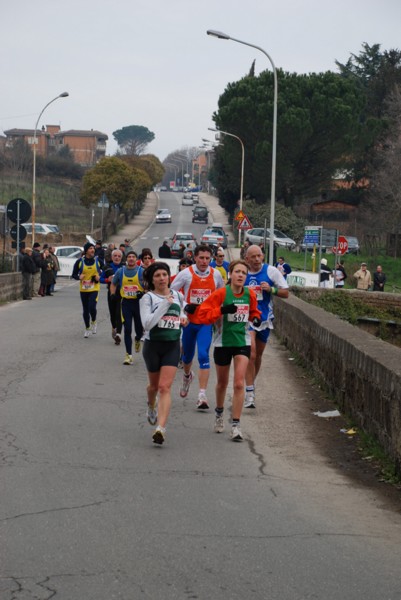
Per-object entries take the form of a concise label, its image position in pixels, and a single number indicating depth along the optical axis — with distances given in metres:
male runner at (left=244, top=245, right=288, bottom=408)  11.54
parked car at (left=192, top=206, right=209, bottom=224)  100.31
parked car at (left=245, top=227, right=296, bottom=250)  62.56
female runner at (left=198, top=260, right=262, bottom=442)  9.66
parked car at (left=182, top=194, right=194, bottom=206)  131.62
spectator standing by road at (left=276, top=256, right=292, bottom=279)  19.38
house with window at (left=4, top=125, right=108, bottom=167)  181.38
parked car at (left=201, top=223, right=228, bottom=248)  62.13
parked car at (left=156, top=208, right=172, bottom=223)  100.69
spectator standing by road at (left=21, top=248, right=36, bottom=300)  31.25
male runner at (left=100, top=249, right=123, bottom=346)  17.22
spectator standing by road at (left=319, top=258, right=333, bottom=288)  35.62
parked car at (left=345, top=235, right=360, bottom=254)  64.50
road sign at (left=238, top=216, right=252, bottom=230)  48.19
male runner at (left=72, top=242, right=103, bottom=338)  18.81
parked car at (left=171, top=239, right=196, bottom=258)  50.60
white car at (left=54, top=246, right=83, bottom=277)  45.53
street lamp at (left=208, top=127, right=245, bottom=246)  66.59
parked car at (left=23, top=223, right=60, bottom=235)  65.86
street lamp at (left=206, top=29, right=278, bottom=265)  32.78
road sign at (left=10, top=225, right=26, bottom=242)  33.25
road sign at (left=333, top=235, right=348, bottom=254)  41.06
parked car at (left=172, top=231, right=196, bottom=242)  55.81
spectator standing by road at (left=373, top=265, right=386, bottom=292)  36.62
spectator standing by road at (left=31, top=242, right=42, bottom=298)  32.66
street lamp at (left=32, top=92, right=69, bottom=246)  46.29
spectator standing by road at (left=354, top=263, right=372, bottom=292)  35.47
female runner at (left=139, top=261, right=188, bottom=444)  9.29
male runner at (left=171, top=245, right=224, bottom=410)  11.96
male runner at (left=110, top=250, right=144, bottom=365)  15.56
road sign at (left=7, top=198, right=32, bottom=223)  31.75
